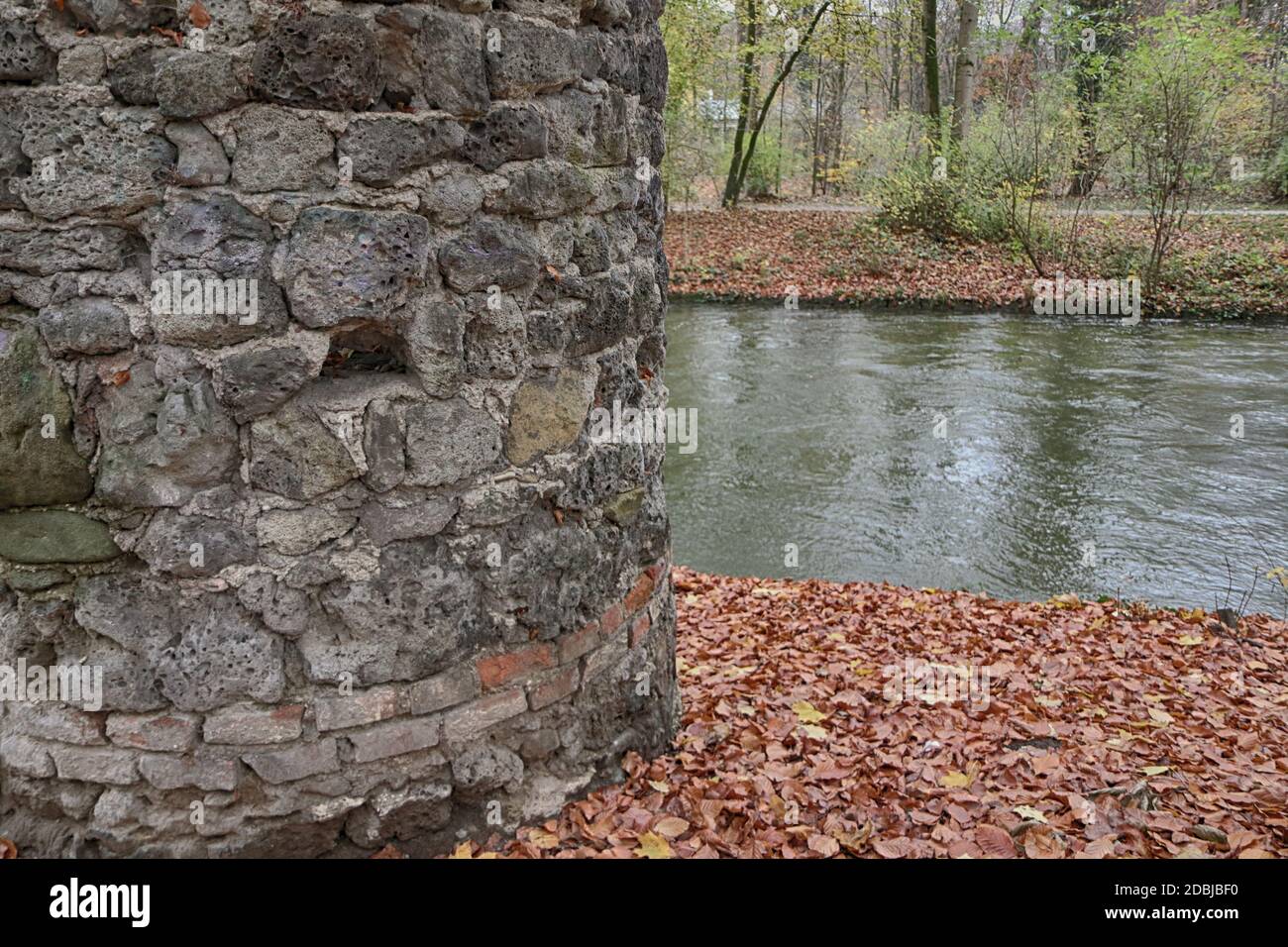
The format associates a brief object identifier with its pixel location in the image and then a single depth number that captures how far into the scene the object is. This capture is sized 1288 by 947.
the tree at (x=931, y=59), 18.27
